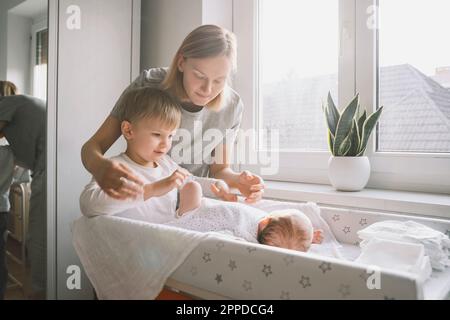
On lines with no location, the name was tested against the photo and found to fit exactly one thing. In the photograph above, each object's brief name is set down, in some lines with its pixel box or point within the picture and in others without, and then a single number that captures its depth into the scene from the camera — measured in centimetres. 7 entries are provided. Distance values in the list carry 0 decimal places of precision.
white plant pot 109
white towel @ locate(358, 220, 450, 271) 72
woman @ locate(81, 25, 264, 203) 70
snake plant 111
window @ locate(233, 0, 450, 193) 114
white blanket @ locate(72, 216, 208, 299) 62
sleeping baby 79
